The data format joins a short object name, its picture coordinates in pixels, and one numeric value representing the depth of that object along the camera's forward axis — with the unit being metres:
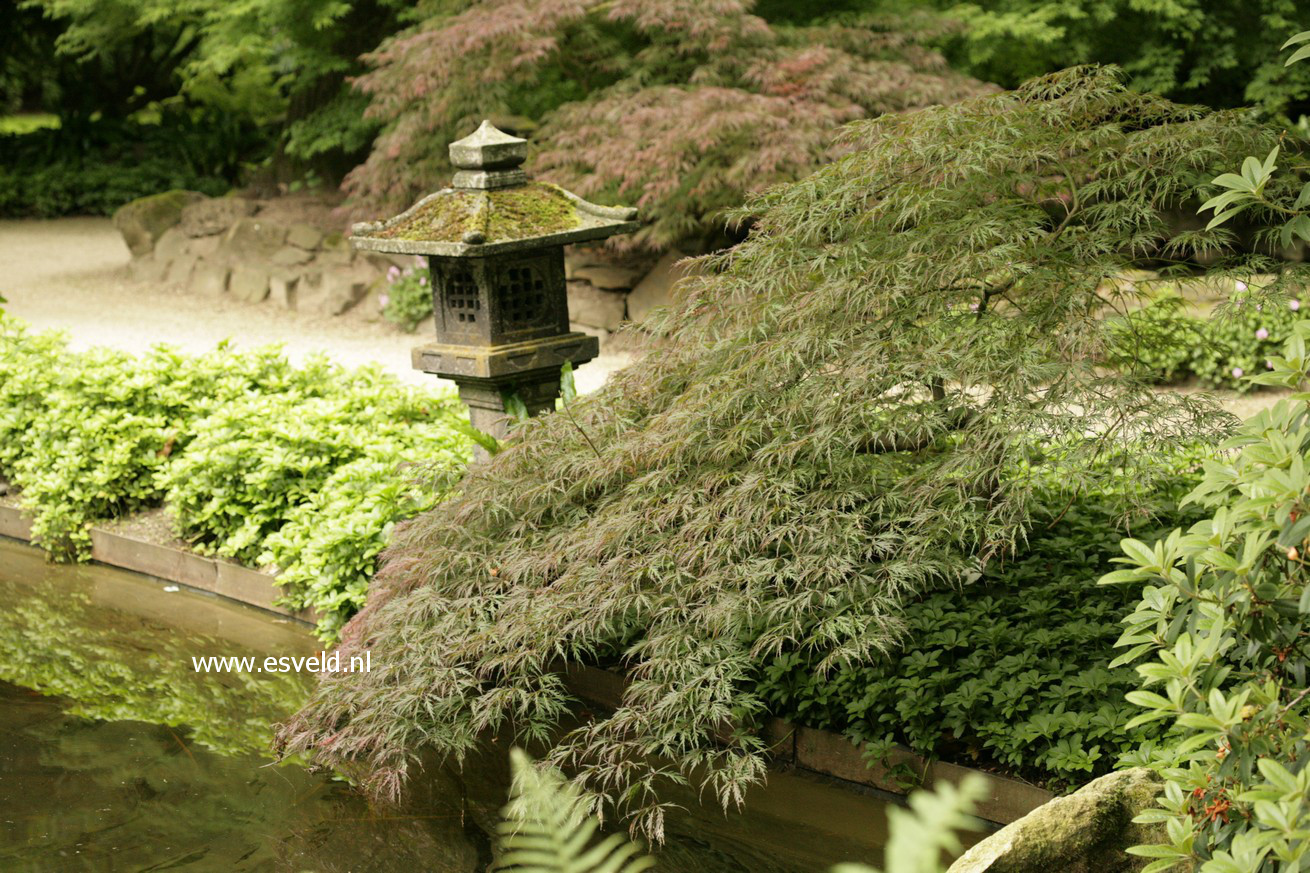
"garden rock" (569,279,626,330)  9.85
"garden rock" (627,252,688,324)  9.52
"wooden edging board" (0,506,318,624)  5.36
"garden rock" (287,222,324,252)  11.84
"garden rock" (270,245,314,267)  11.67
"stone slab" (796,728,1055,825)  3.51
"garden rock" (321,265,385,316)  11.11
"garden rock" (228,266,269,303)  11.56
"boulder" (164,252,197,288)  12.17
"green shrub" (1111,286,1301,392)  7.34
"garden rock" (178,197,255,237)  12.44
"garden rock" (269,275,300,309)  11.43
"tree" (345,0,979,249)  8.23
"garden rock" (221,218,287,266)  11.91
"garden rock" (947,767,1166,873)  2.63
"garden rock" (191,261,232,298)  11.86
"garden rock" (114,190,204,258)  12.70
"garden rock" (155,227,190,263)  12.40
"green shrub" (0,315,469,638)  5.01
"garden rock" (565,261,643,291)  9.91
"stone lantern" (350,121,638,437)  4.89
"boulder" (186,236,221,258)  12.16
